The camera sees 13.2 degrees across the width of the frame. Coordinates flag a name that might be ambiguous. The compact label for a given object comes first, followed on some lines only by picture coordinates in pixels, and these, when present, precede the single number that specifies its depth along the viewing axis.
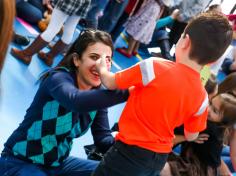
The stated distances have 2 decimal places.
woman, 3.94
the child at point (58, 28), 5.45
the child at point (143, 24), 7.87
